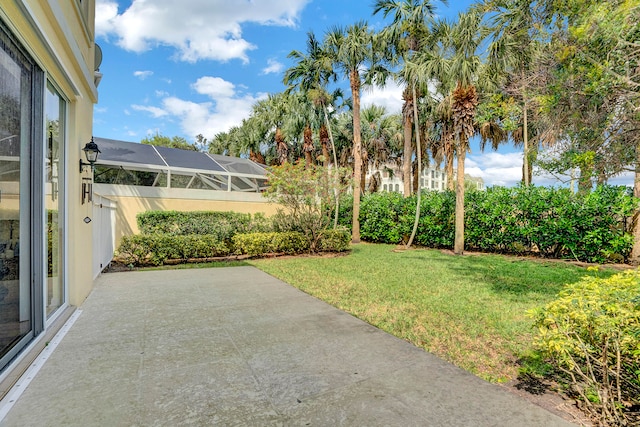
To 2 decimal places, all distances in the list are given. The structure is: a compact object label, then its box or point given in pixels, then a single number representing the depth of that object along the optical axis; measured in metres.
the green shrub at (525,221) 8.42
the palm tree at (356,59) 13.01
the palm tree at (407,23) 12.34
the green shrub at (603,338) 2.13
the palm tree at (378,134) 22.27
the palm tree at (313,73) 13.90
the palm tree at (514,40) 5.09
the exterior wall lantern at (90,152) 5.01
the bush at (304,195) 10.74
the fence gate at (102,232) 6.23
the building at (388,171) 23.31
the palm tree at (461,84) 9.70
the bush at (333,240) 11.31
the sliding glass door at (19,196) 2.55
